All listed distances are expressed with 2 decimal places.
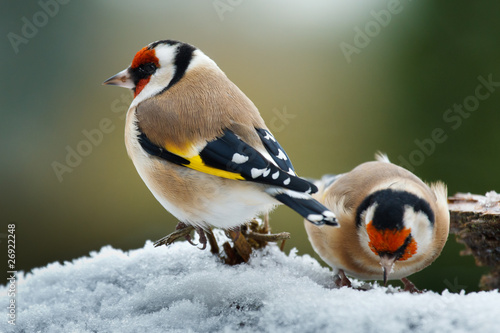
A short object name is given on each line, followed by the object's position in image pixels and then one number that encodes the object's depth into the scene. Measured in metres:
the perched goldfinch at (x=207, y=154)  2.20
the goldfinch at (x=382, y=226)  2.21
